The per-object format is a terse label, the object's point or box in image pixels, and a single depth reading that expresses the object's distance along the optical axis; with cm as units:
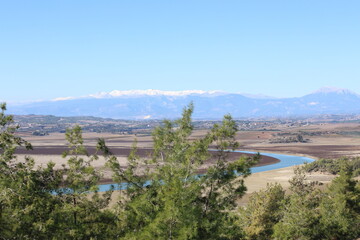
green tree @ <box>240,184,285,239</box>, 3500
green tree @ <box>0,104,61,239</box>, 1830
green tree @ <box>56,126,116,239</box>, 2059
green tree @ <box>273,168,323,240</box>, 3116
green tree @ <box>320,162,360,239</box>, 3409
